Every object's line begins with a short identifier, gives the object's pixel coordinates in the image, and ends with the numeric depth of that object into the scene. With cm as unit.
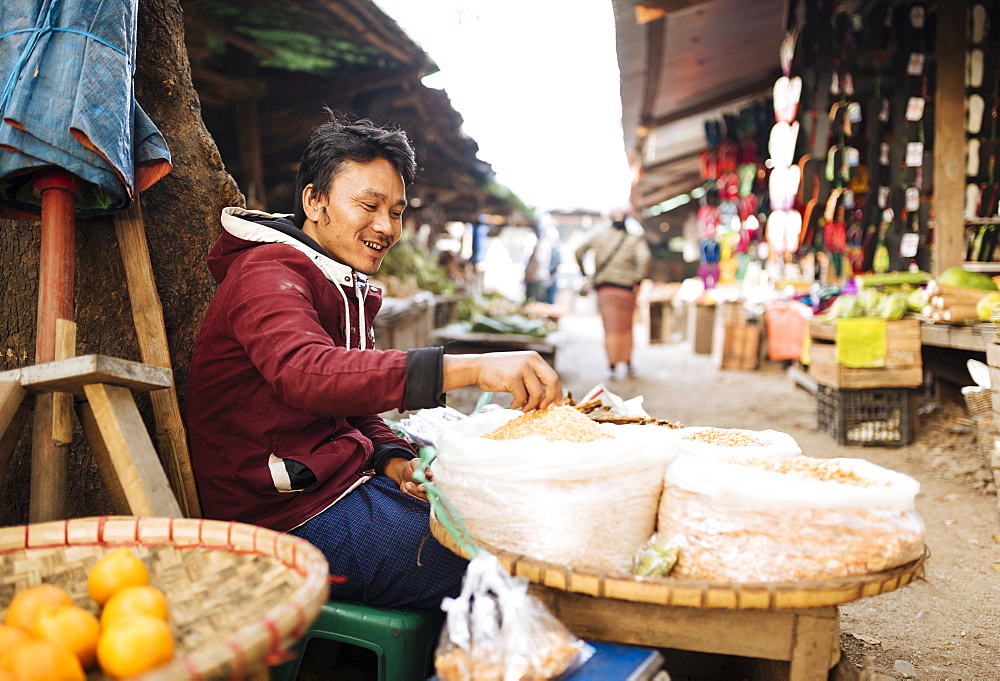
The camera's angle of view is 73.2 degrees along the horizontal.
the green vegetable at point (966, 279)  482
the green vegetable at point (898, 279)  547
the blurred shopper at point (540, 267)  1741
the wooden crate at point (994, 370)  349
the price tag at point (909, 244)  604
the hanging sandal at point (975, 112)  535
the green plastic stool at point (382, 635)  168
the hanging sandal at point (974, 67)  531
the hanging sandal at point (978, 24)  529
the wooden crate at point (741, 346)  945
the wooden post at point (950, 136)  539
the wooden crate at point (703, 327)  1172
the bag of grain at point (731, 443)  158
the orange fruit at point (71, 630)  100
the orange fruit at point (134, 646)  94
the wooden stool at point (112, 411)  137
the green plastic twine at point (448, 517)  137
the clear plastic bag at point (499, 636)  112
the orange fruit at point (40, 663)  90
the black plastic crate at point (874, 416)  493
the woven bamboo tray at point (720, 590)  123
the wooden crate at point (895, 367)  478
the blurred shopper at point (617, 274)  830
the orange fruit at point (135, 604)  104
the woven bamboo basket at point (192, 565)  110
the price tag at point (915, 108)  586
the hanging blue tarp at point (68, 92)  158
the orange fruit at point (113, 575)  113
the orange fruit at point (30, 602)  104
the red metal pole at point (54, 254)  161
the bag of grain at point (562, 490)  137
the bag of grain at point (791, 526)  130
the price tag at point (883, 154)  640
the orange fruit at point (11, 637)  95
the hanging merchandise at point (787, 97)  661
